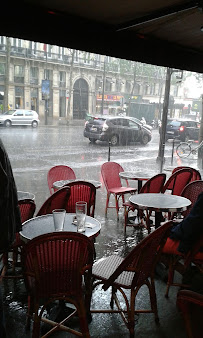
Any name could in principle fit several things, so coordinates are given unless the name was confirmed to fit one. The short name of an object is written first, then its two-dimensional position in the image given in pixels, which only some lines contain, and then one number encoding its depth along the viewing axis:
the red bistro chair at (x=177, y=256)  2.63
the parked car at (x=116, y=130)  11.80
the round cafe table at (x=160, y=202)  3.35
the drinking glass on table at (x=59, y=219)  2.34
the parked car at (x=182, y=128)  14.57
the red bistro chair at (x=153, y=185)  4.44
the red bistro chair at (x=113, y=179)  5.34
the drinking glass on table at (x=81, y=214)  2.44
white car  8.98
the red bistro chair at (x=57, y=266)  2.00
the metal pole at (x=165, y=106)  9.95
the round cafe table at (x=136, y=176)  5.08
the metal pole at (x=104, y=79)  10.13
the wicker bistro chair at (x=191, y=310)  1.26
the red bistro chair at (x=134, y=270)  2.18
